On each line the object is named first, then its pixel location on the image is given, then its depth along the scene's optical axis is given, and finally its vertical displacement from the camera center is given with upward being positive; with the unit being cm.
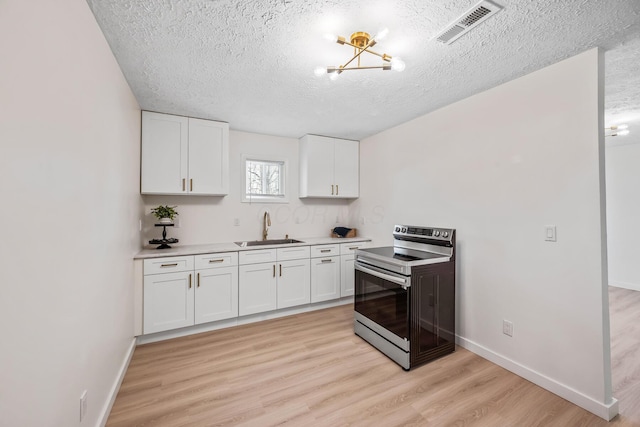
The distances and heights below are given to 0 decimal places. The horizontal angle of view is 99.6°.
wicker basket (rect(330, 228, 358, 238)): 421 -25
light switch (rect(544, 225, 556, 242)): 205 -12
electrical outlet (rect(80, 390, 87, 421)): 136 -96
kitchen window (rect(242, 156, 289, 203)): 385 +55
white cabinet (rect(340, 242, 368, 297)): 380 -73
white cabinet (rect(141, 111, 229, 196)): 296 +71
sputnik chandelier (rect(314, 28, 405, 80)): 162 +107
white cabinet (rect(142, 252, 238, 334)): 273 -78
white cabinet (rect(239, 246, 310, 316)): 318 -77
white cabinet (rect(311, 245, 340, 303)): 360 -76
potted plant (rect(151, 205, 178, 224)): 305 +3
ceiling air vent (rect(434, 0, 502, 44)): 147 +115
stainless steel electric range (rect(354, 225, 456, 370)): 231 -75
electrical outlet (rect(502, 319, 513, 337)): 230 -95
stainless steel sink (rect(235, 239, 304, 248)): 359 -35
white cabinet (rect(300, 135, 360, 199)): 396 +76
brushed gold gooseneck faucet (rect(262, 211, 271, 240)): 386 -10
